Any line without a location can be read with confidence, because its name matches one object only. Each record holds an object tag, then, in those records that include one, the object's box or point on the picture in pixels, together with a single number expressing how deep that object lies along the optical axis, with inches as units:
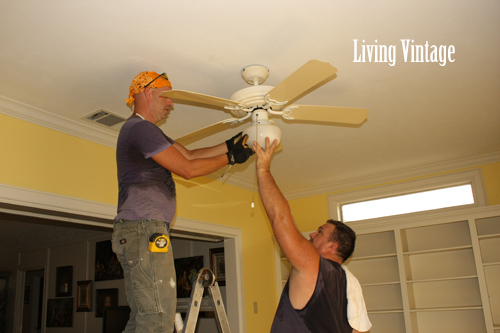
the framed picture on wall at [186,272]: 208.8
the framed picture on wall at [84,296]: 252.9
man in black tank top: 63.4
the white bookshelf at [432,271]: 153.9
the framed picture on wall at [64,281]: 265.6
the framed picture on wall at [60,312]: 261.1
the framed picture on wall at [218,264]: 198.2
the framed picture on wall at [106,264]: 245.3
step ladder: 78.9
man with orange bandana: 62.4
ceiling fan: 70.0
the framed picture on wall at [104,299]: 241.0
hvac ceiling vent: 111.7
